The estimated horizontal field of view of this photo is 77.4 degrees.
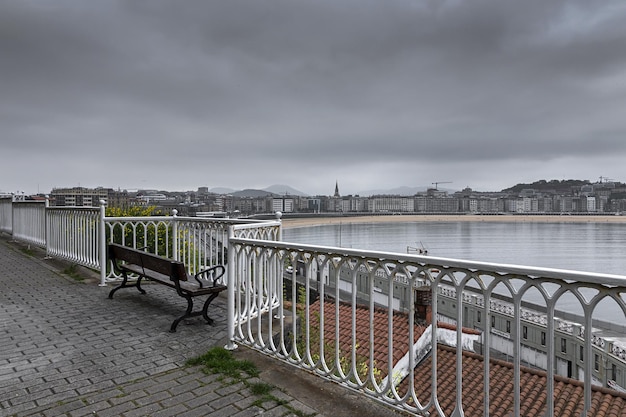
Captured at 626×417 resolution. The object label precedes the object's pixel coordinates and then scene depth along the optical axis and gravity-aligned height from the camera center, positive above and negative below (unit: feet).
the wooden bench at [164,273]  15.03 -3.27
